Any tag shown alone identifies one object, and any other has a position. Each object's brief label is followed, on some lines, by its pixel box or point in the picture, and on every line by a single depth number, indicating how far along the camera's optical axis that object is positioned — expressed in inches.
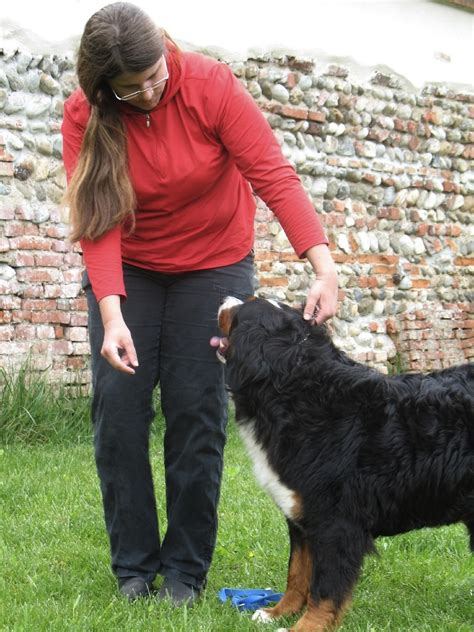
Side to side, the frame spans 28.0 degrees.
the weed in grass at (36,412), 256.2
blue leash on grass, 143.1
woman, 129.4
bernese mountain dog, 127.7
